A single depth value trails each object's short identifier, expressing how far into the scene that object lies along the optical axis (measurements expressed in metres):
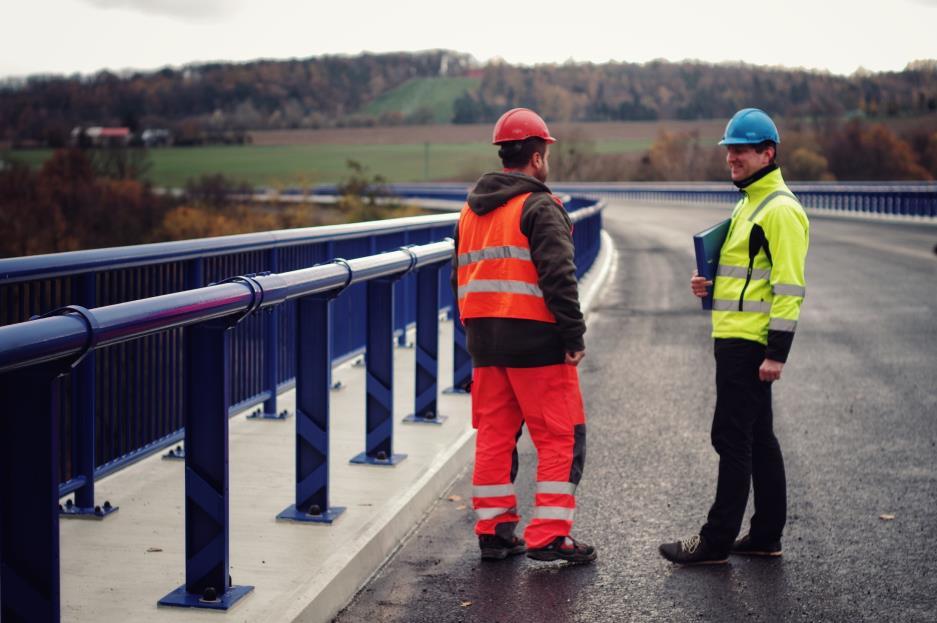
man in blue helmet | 10.41
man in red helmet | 10.53
